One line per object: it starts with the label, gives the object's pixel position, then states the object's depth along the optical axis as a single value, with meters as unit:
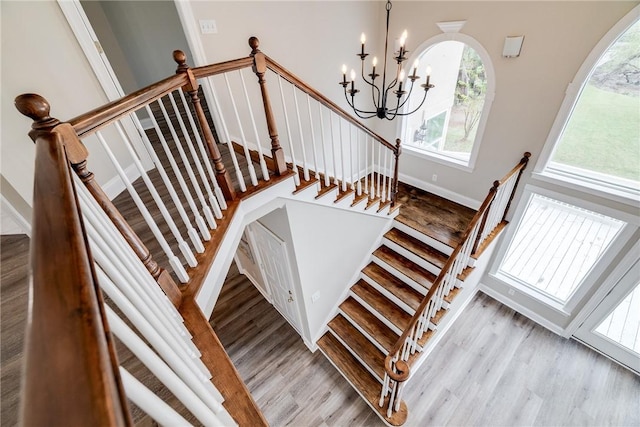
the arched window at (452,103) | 3.34
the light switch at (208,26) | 2.61
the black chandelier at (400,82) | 2.08
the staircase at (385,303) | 3.35
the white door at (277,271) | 3.05
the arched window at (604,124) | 2.40
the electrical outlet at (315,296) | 3.34
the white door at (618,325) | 2.98
